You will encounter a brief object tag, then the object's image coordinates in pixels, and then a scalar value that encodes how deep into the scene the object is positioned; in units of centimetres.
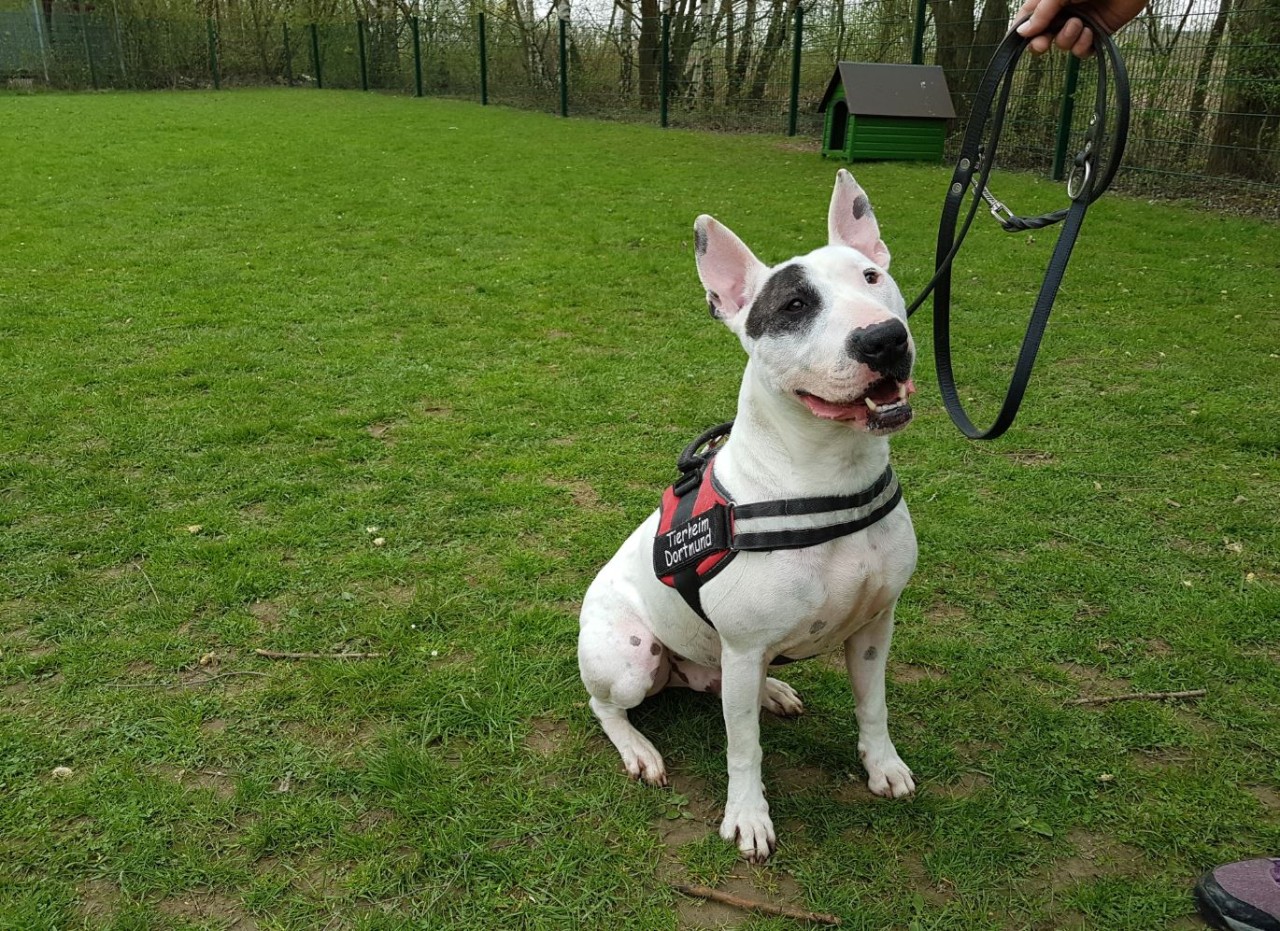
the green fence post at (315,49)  3136
